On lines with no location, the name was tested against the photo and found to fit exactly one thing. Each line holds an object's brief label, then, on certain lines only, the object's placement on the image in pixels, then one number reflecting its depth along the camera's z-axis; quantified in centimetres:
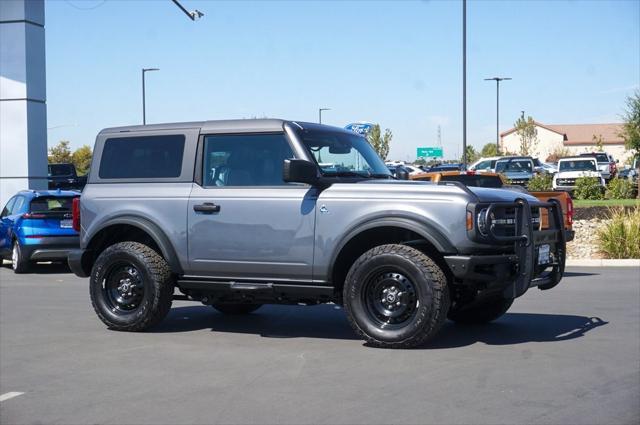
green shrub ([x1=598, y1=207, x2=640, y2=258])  1752
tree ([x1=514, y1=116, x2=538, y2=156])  8125
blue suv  1588
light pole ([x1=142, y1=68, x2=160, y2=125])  4772
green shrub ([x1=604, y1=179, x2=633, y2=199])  2747
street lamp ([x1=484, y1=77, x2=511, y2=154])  6425
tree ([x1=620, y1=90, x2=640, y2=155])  4038
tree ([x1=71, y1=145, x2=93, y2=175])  6338
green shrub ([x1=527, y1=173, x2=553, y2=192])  3008
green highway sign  10338
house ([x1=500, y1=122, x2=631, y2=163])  12911
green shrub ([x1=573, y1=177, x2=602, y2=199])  2722
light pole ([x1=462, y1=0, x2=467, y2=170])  3009
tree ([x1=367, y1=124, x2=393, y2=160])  7512
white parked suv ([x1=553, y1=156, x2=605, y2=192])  3712
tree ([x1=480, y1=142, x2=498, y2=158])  9937
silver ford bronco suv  774
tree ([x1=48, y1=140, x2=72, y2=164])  6216
